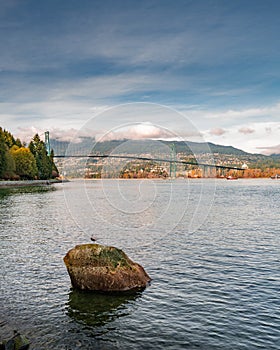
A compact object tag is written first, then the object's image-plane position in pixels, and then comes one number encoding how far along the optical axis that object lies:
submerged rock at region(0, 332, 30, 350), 14.08
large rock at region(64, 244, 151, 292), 21.11
